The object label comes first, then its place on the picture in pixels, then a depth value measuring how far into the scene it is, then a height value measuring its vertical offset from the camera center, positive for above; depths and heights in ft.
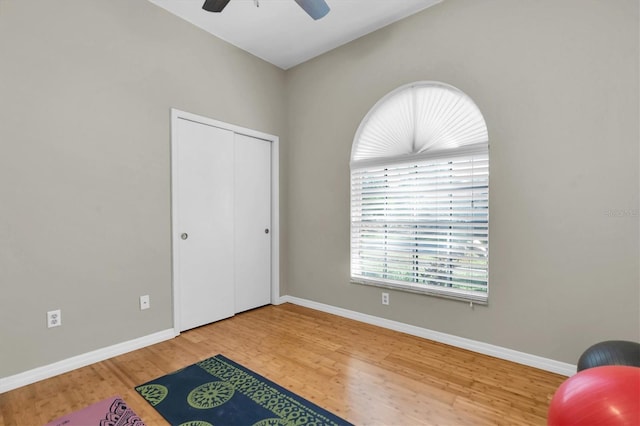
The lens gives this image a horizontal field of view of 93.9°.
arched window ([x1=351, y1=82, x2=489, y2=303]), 8.84 +0.56
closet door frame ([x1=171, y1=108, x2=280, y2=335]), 9.86 +0.26
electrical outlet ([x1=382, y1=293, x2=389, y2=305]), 10.59 -3.11
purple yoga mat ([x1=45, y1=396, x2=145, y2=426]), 5.72 -4.03
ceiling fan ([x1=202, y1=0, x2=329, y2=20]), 6.76 +4.79
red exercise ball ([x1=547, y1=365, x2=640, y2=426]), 3.45 -2.33
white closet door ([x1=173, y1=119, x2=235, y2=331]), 10.16 -0.37
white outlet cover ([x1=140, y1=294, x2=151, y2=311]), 9.17 -2.79
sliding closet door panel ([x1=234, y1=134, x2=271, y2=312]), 12.06 -0.45
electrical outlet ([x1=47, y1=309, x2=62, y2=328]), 7.48 -2.67
